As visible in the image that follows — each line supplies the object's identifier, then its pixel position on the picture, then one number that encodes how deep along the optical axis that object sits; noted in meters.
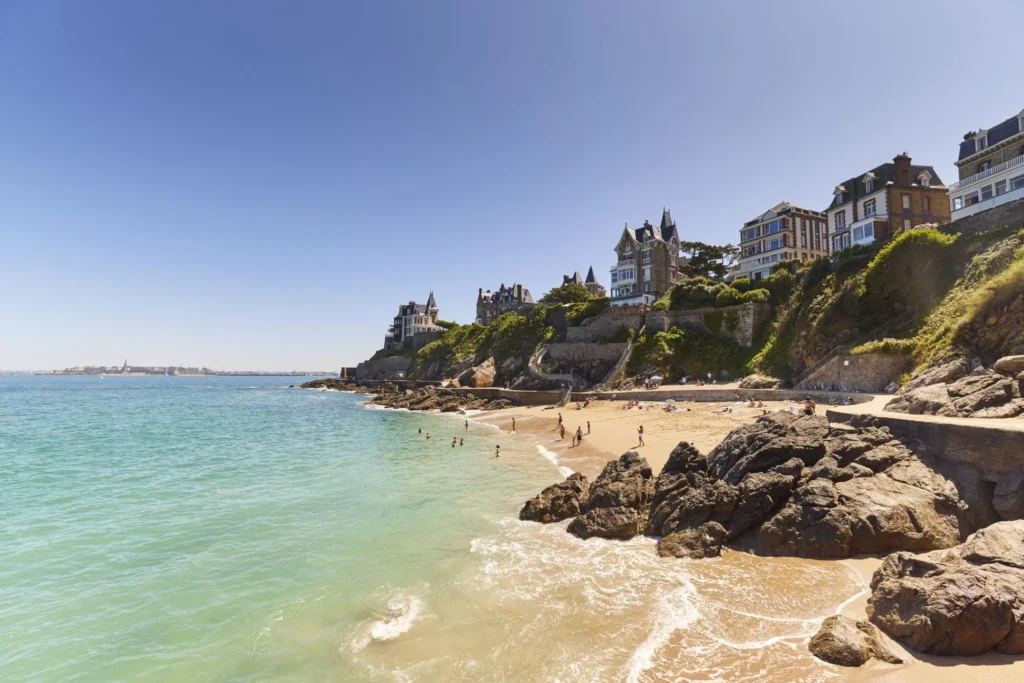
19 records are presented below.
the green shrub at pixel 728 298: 46.38
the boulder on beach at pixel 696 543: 12.15
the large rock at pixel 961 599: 7.50
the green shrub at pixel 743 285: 48.16
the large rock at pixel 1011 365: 15.62
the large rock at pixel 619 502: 14.05
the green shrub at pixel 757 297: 45.00
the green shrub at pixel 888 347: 26.39
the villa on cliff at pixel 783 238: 54.94
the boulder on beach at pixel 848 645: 7.70
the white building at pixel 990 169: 31.94
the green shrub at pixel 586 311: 58.16
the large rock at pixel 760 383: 34.44
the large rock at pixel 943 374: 20.84
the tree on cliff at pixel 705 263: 65.38
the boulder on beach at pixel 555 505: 15.83
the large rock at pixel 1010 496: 10.75
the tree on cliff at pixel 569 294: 73.41
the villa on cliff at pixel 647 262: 62.66
